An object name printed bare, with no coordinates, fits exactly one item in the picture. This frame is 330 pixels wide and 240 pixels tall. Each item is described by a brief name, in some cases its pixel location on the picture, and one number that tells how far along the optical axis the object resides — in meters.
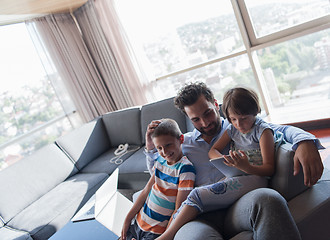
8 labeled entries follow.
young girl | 1.20
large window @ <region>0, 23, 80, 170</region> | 3.94
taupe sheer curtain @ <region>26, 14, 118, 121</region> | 4.06
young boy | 1.44
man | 0.99
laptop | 1.74
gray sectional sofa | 2.42
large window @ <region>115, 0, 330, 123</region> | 3.02
